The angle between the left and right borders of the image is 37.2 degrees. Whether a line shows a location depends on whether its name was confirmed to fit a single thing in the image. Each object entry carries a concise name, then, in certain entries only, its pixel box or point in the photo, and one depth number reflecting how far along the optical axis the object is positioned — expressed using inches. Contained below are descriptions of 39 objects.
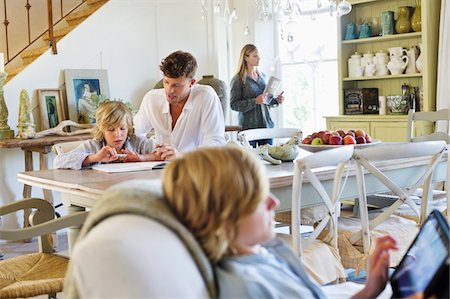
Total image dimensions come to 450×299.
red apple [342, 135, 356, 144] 131.5
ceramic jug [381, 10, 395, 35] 220.8
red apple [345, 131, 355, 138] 134.5
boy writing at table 127.1
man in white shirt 135.2
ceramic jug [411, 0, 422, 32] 211.8
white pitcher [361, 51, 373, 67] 229.5
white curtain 201.0
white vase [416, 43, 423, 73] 211.3
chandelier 155.8
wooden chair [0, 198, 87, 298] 92.0
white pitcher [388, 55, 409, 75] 218.7
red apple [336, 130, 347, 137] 136.4
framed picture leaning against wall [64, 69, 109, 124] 223.8
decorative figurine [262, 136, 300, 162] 127.2
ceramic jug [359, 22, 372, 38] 229.0
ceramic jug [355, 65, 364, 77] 232.2
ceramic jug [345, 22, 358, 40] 232.5
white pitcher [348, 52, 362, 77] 233.0
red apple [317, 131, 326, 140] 135.6
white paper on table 121.0
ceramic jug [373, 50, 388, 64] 225.9
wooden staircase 223.6
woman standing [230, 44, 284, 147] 218.7
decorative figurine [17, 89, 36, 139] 204.0
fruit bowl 129.6
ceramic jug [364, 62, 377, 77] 228.7
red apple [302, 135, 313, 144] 136.6
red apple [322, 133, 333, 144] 133.4
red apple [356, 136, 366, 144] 131.8
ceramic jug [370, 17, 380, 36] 230.4
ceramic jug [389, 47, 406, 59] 219.3
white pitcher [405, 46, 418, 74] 215.9
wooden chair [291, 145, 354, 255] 97.4
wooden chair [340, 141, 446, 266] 104.1
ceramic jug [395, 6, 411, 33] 216.4
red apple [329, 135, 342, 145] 131.5
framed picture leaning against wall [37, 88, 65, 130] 217.9
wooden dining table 105.6
